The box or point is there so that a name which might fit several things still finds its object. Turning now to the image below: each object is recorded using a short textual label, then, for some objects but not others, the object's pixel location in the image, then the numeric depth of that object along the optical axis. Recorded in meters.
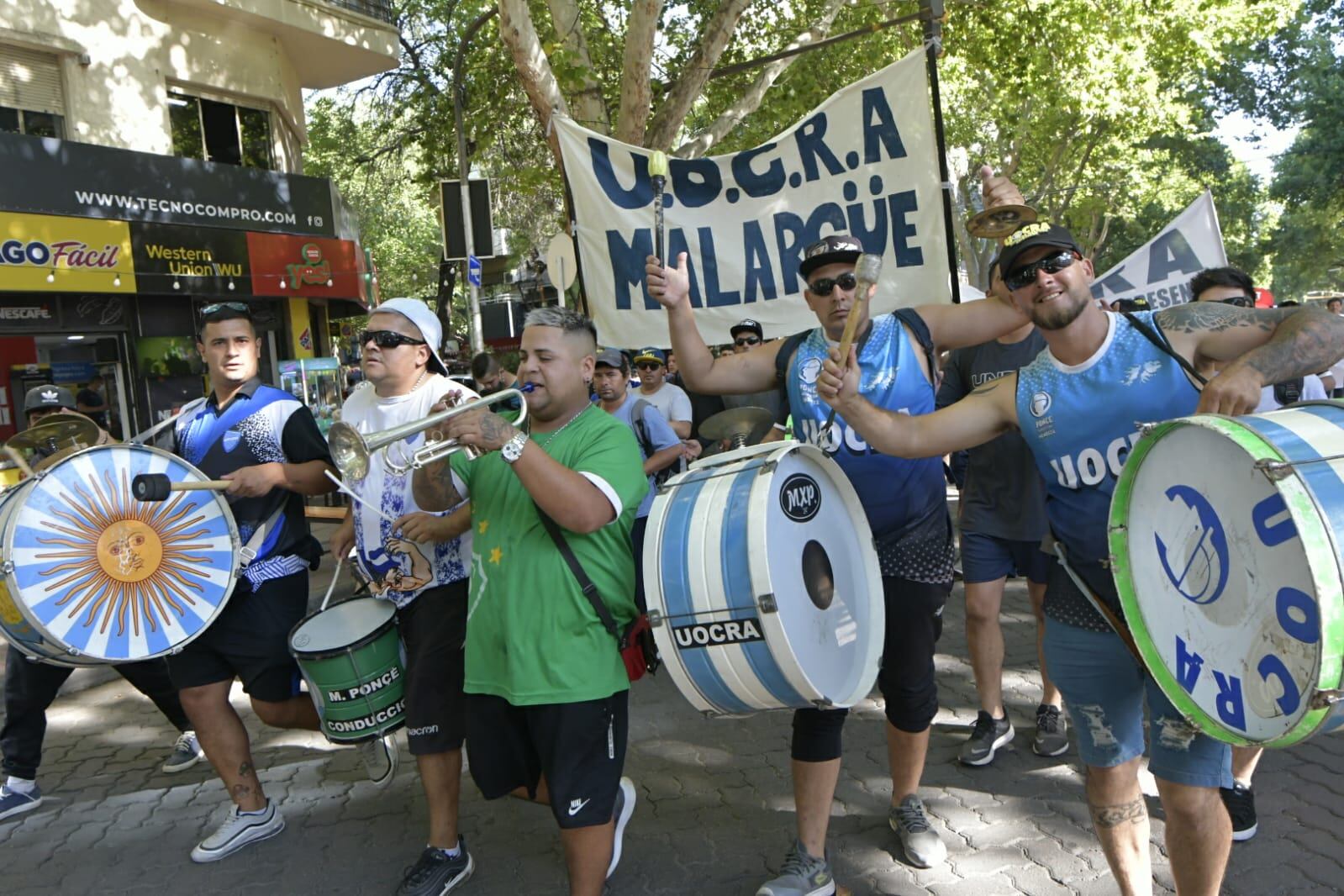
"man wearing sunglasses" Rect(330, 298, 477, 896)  3.41
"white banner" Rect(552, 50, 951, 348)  4.65
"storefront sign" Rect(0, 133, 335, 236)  10.95
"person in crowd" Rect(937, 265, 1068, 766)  4.36
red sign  13.59
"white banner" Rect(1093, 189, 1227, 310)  7.86
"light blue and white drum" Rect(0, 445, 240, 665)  3.39
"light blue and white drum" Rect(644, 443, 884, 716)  2.63
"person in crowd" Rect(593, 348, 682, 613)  6.43
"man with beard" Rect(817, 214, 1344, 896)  2.55
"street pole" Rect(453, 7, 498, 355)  10.94
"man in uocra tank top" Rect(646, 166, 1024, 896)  3.25
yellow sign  10.77
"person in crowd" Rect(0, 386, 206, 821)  4.32
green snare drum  3.42
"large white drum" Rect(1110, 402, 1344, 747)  1.85
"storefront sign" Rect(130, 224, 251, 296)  12.16
